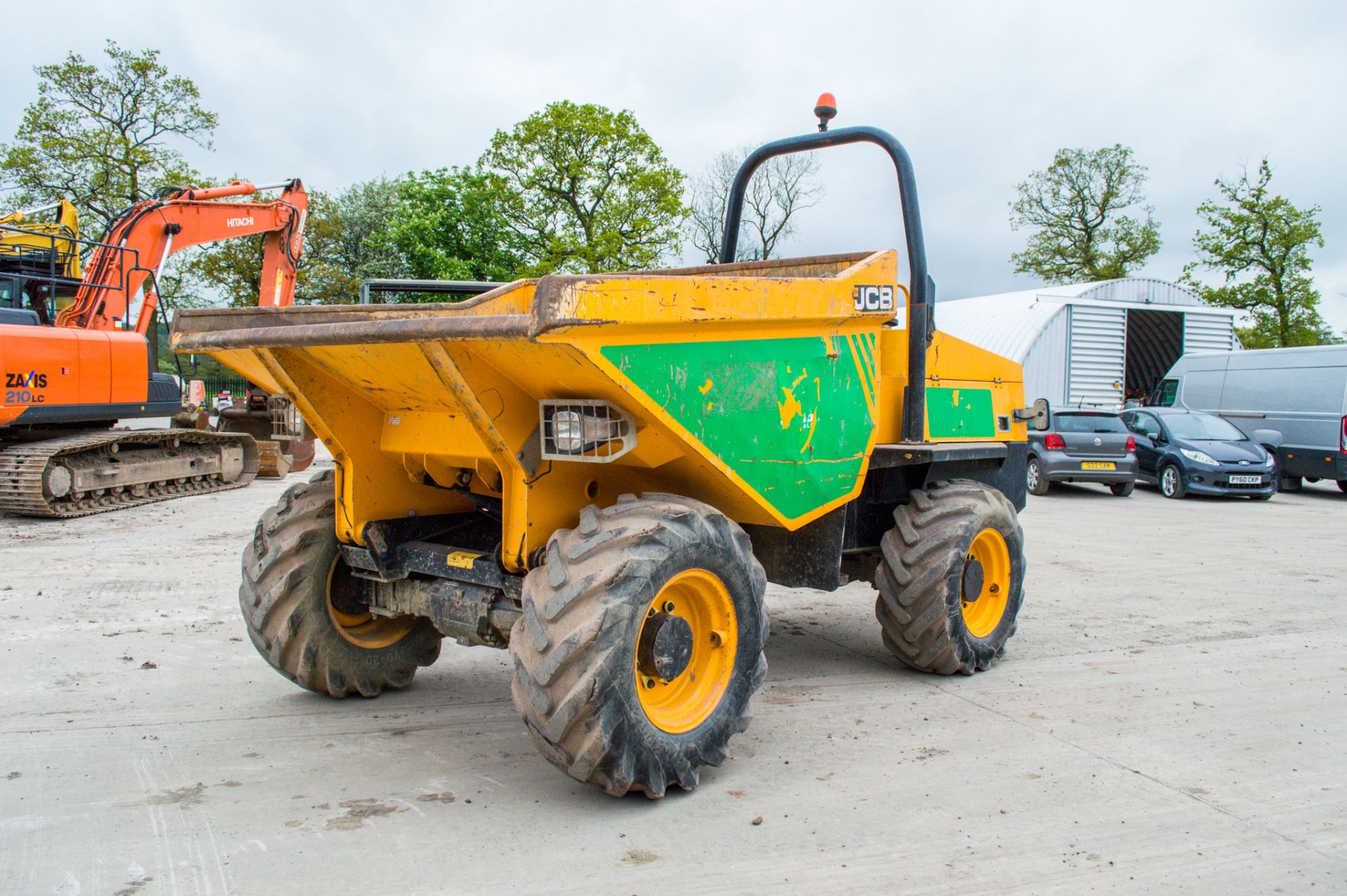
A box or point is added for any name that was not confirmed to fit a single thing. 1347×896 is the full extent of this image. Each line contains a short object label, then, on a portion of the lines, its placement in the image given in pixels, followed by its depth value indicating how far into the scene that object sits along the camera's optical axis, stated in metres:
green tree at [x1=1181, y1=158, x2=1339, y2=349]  31.62
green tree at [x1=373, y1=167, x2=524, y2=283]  27.06
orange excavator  10.75
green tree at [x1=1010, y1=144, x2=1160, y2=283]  46.31
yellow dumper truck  3.31
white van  15.95
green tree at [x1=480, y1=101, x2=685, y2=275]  29.34
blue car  15.35
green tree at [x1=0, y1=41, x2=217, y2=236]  30.39
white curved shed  23.52
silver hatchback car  15.39
